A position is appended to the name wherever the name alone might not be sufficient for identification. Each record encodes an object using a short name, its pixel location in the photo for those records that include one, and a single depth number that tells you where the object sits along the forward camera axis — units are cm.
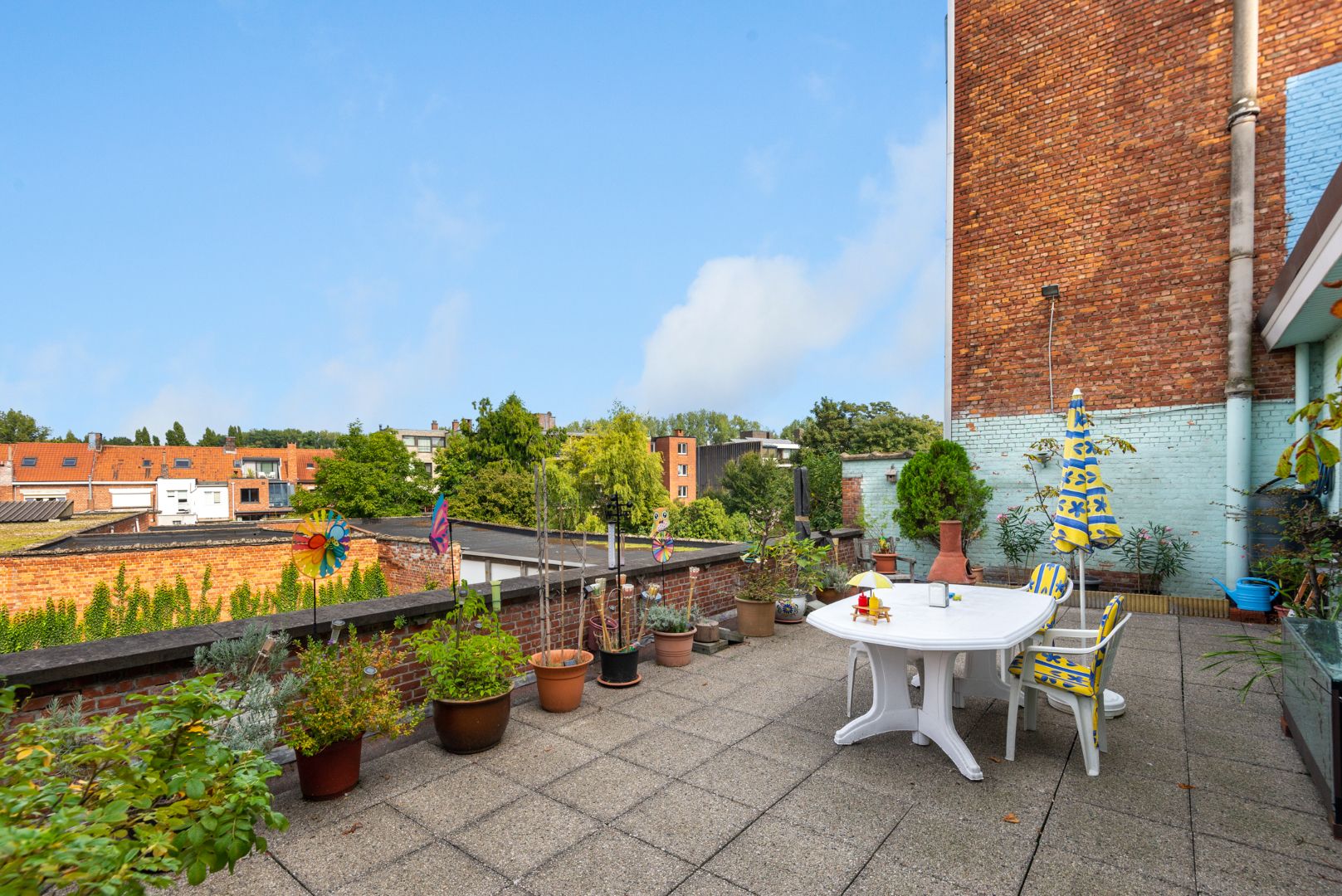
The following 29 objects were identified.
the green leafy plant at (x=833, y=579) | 747
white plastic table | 318
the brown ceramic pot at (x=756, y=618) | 614
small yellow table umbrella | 401
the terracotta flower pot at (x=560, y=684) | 412
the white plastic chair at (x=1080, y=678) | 327
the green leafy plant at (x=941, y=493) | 854
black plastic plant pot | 462
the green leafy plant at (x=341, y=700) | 294
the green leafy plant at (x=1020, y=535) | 833
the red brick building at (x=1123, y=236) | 709
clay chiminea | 795
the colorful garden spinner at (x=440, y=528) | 419
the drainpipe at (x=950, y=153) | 916
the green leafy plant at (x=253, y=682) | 278
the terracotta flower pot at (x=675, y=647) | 516
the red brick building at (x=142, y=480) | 4322
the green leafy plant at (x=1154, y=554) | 752
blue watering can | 655
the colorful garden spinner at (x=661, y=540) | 585
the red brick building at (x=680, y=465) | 4669
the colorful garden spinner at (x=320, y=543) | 344
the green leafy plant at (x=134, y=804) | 109
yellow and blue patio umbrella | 396
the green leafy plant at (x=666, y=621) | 525
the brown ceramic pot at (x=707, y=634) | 568
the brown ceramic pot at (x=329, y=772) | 294
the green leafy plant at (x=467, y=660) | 355
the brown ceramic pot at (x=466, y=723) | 346
